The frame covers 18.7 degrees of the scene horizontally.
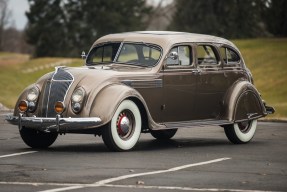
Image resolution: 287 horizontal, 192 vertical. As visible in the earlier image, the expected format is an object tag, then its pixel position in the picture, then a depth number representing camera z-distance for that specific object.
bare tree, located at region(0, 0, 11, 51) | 141.62
